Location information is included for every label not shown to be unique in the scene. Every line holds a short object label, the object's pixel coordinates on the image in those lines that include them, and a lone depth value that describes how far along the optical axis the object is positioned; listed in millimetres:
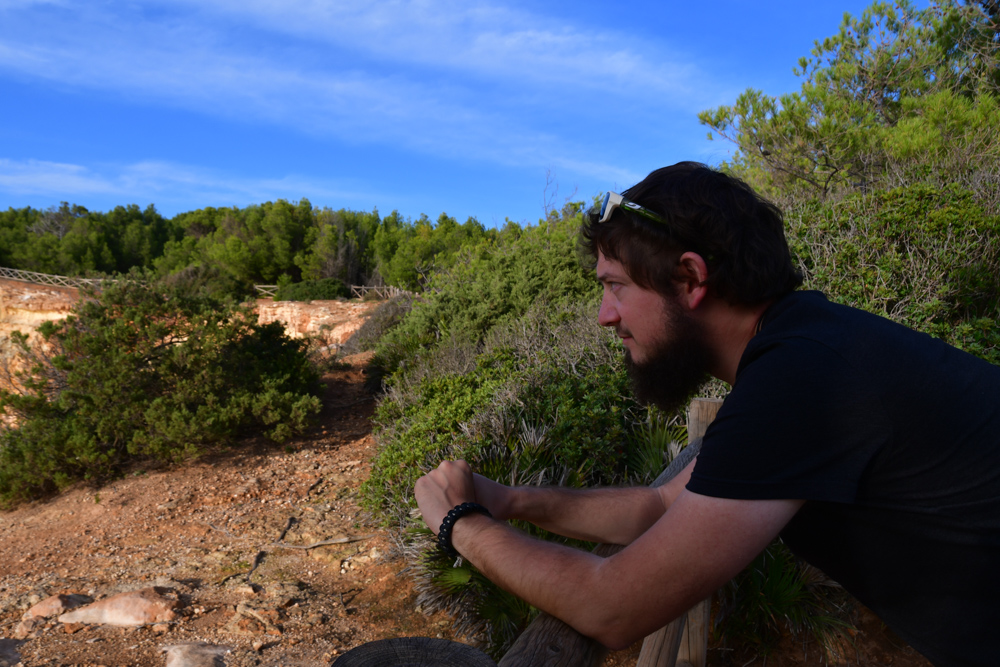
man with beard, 935
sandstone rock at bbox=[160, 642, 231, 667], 3115
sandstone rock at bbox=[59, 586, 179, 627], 3545
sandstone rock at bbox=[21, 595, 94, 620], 3668
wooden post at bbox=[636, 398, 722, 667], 1834
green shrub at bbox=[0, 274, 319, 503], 6043
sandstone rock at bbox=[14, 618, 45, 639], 3463
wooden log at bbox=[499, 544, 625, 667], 986
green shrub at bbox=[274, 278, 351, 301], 25750
